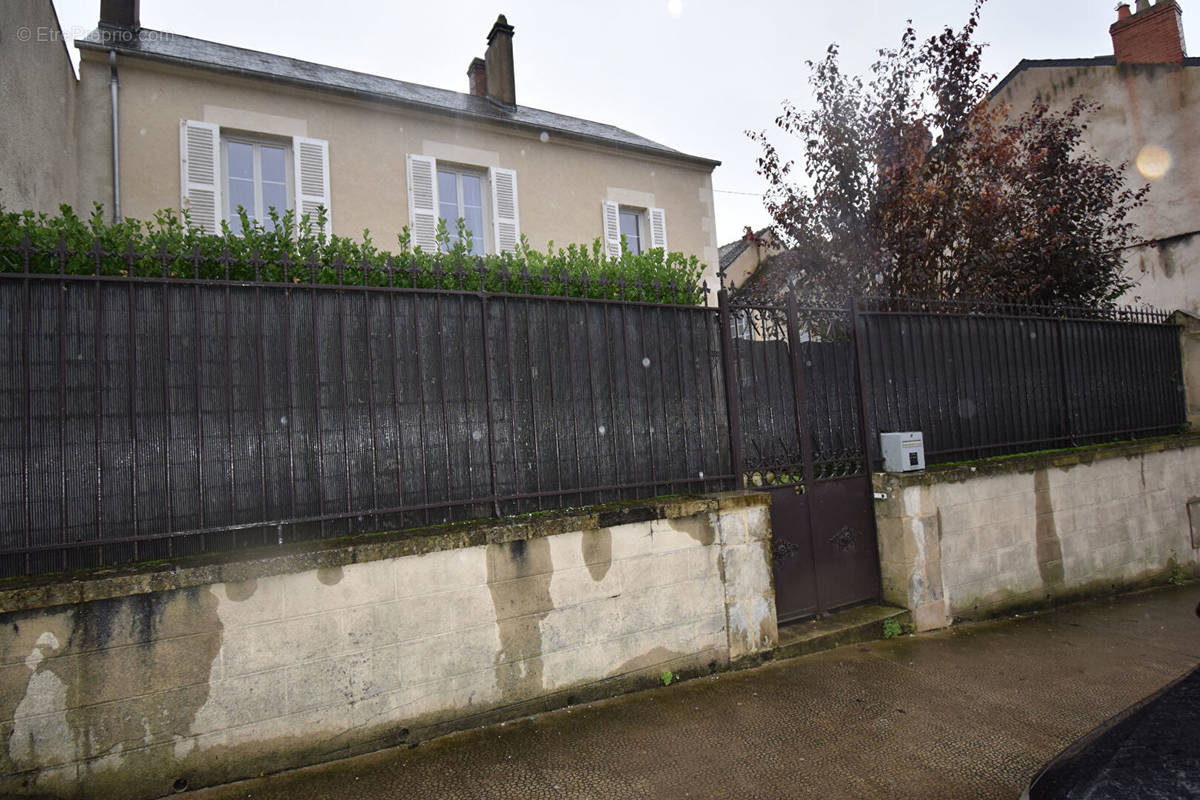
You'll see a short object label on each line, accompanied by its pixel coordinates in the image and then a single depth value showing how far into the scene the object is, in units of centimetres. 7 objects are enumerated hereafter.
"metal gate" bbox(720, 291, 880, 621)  502
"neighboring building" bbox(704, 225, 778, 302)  2039
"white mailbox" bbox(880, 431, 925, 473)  544
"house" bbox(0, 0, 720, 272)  777
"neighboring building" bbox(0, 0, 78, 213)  560
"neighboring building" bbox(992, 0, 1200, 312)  1103
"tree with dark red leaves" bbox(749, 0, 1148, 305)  757
